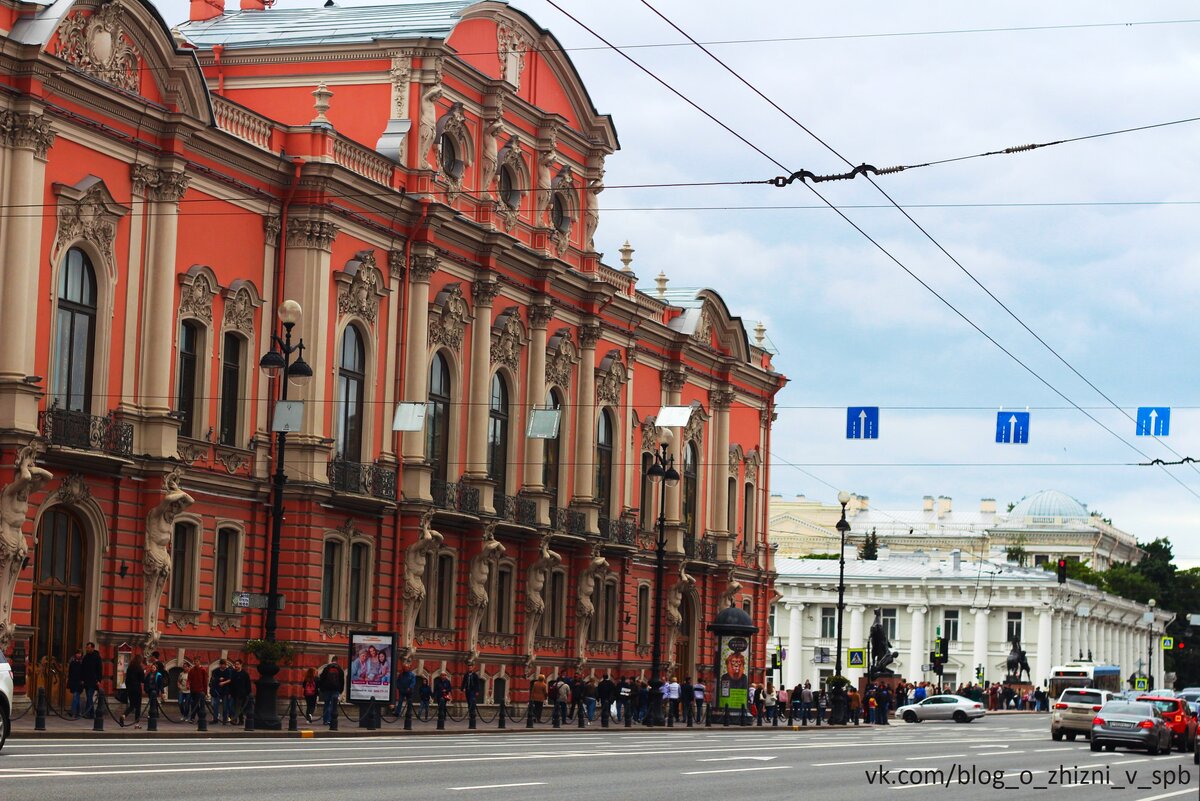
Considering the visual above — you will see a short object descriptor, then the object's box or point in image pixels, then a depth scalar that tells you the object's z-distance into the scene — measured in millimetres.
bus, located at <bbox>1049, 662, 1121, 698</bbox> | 107188
